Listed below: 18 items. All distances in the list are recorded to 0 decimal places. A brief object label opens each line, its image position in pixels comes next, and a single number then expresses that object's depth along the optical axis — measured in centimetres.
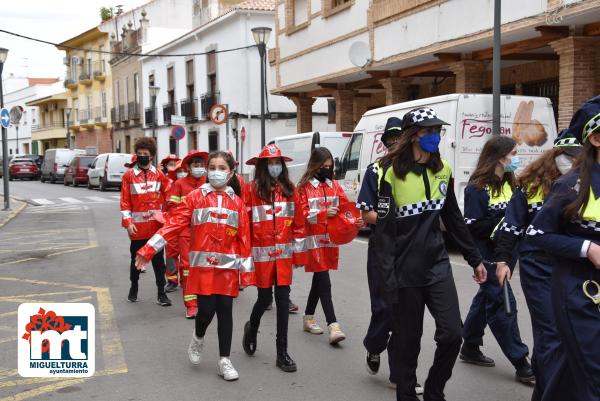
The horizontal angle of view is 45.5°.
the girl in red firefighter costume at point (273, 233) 561
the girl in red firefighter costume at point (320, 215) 636
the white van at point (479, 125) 1155
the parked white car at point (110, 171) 3253
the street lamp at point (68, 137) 5791
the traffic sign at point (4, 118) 2177
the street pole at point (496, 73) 1151
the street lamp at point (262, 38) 2012
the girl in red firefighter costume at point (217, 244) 529
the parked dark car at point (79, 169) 3709
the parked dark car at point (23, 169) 4694
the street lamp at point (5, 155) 2241
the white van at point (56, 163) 4131
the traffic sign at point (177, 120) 2475
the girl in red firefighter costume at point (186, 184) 765
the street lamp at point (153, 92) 3096
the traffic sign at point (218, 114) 2094
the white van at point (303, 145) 1598
